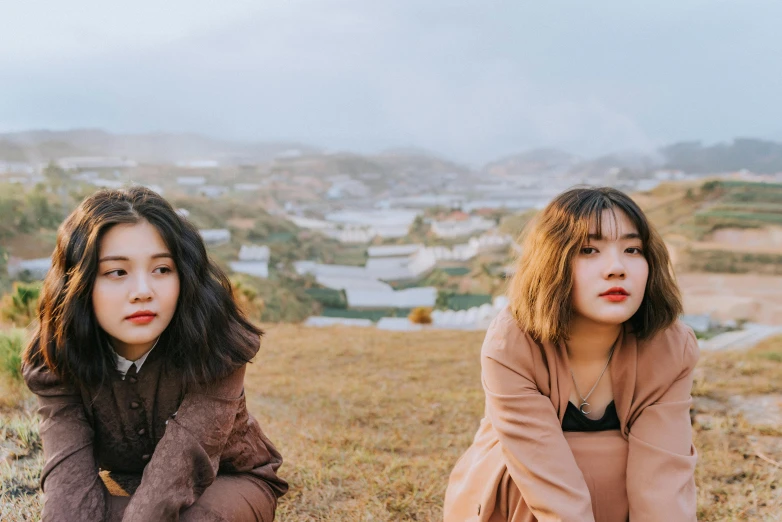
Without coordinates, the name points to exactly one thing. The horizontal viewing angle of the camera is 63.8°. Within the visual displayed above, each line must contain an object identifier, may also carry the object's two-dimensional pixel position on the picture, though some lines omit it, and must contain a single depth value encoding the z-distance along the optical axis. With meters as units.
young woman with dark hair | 1.60
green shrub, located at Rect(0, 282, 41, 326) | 3.92
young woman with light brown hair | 1.66
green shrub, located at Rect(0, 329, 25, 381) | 3.08
